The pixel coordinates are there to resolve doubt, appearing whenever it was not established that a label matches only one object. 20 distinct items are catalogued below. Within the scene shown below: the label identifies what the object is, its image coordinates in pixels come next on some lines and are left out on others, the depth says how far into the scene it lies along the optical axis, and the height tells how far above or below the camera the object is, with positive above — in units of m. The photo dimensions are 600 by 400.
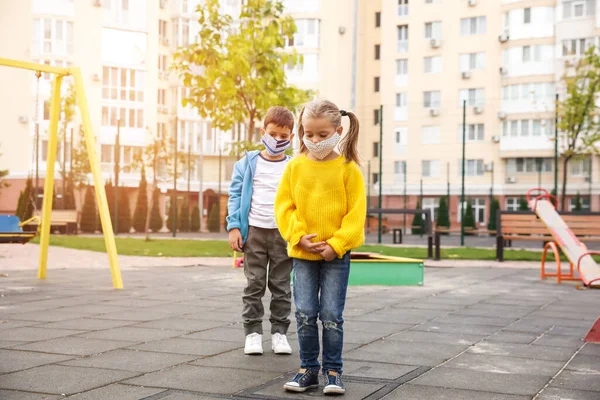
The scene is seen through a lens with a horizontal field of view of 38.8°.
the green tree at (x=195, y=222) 36.94 -1.06
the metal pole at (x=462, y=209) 22.18 -0.19
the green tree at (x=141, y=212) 33.62 -0.59
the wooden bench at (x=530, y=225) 15.10 -0.40
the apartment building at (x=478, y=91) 47.44 +6.59
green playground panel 10.73 -0.91
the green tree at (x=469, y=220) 38.09 -0.82
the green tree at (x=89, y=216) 32.19 -0.75
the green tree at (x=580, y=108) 28.88 +3.32
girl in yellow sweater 4.28 -0.14
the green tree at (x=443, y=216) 38.06 -0.66
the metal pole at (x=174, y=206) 27.08 -0.27
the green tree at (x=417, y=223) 34.55 -0.94
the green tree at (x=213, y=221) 37.12 -1.01
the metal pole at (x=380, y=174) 23.45 +0.72
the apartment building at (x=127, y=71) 47.12 +7.66
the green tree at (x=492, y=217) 36.91 -0.64
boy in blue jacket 5.44 -0.25
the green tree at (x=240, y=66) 17.69 +2.77
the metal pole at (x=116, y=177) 28.73 +0.65
